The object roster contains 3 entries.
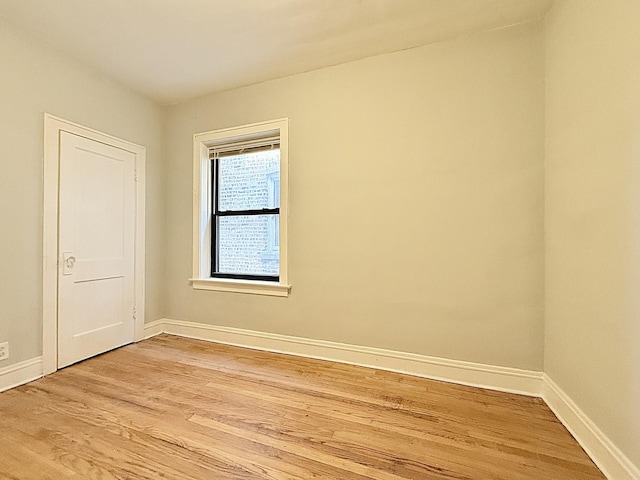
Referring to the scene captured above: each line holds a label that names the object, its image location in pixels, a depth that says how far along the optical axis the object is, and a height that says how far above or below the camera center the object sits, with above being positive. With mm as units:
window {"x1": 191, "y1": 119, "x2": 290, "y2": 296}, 2857 +316
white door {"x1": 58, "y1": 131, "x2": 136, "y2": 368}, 2414 -104
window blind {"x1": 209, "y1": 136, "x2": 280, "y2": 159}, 2930 +991
